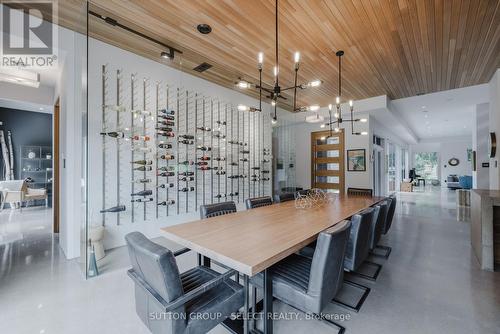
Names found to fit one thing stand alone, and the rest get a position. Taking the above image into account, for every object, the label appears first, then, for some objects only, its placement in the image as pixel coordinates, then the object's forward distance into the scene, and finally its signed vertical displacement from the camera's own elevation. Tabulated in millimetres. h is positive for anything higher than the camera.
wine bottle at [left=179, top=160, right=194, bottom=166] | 4289 +108
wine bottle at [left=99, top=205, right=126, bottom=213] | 3344 -639
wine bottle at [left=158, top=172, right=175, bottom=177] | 3949 -105
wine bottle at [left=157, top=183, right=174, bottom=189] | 3982 -318
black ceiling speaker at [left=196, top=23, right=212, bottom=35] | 2889 +1928
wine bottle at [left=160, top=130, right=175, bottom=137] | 3977 +660
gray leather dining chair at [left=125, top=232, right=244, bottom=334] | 1207 -773
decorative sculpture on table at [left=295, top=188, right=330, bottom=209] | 3207 -529
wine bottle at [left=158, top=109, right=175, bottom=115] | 4039 +1085
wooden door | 7054 +203
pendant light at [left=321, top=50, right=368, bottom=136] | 3455 +1921
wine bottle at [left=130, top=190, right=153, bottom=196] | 3664 -424
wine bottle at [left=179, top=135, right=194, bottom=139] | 4266 +642
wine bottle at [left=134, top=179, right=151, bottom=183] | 3697 -217
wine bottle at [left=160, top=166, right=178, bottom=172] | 3965 -12
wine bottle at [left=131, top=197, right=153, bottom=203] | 3670 -549
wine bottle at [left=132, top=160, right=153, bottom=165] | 3665 +110
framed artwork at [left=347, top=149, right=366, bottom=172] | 6491 +233
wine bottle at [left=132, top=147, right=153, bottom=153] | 3686 +336
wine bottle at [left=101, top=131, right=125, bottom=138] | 3381 +555
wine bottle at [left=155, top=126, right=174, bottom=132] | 3964 +750
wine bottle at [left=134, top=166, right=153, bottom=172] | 3695 +7
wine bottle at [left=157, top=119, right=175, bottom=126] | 3998 +864
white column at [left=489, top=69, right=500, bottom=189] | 4227 +1039
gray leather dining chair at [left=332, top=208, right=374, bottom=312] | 2078 -763
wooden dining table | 1413 -577
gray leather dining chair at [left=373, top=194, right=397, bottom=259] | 3274 -876
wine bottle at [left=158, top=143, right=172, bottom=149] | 3956 +427
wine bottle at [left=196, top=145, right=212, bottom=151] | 4541 +437
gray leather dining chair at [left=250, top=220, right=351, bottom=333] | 1458 -871
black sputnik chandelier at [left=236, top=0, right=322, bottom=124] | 2280 +960
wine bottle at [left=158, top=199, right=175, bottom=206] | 3989 -644
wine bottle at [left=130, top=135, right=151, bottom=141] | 3652 +535
